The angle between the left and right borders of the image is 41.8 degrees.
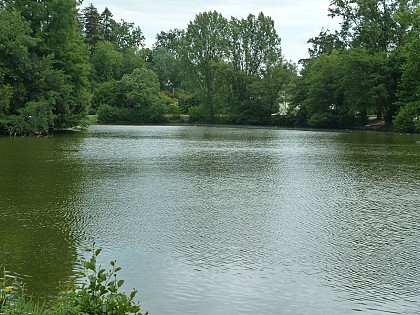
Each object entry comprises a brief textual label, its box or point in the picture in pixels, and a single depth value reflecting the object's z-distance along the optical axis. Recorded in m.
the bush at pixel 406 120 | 40.38
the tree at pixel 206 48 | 67.00
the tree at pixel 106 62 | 77.62
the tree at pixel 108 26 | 94.31
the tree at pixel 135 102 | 66.62
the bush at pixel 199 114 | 68.25
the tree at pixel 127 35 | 98.88
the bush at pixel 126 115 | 66.25
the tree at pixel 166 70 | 88.31
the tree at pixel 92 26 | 85.06
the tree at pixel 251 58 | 64.31
